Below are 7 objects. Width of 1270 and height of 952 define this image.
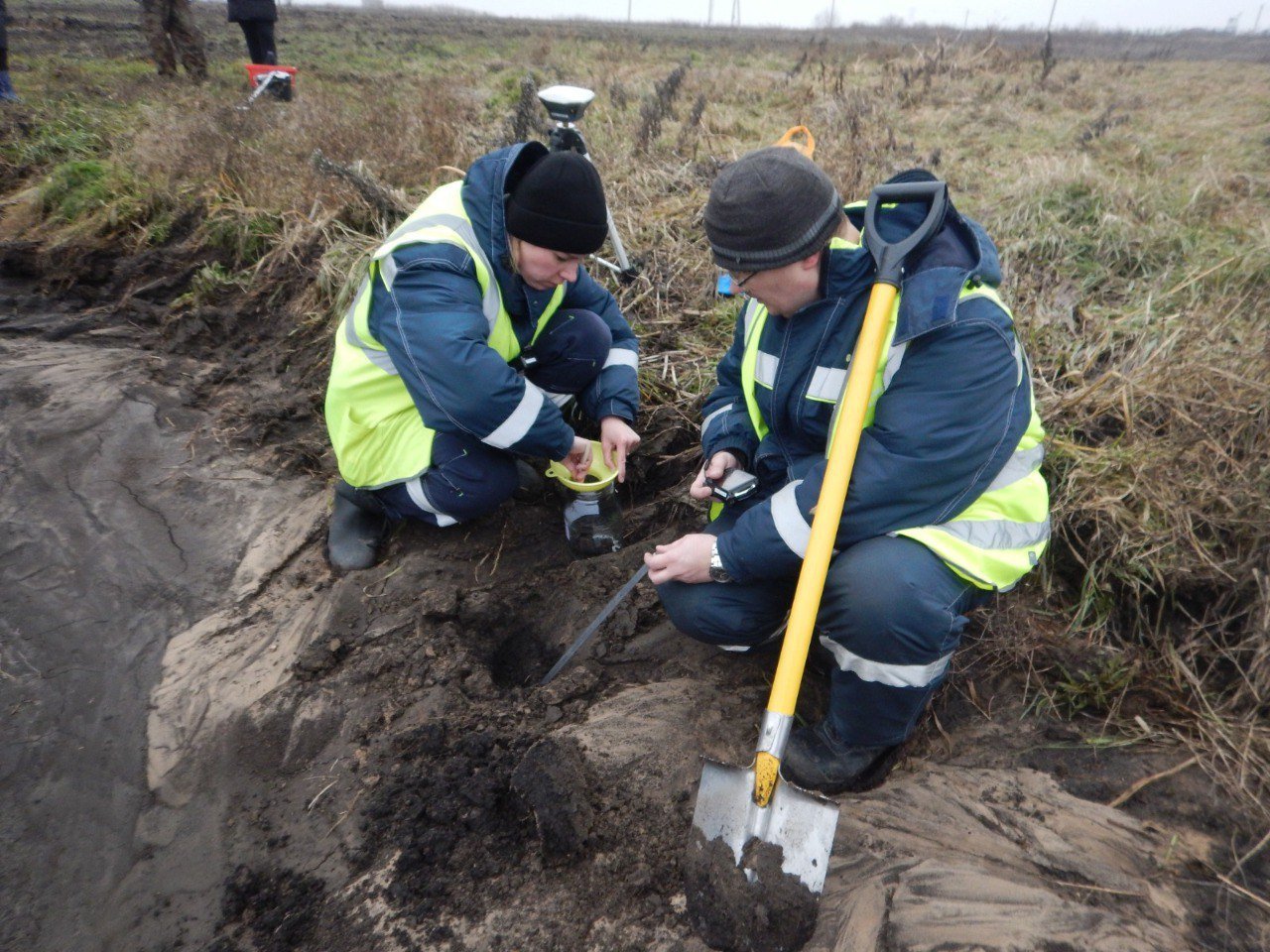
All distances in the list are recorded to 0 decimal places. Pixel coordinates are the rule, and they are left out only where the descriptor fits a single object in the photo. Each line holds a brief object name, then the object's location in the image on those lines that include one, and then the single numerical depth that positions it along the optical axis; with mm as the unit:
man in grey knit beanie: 1767
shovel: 1748
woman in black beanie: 2438
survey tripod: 3967
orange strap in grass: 2317
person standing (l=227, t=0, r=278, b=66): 7090
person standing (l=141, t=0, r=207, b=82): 7750
